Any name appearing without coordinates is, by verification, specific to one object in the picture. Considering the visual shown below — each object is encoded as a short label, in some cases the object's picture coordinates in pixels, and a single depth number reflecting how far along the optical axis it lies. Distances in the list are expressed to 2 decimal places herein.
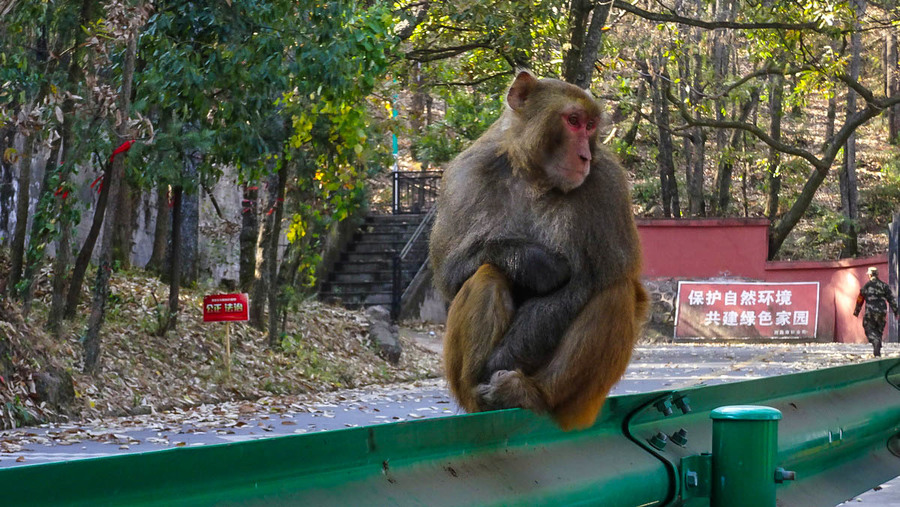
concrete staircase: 23.81
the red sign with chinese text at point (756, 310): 25.23
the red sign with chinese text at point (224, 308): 13.02
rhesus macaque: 3.95
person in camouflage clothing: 20.27
